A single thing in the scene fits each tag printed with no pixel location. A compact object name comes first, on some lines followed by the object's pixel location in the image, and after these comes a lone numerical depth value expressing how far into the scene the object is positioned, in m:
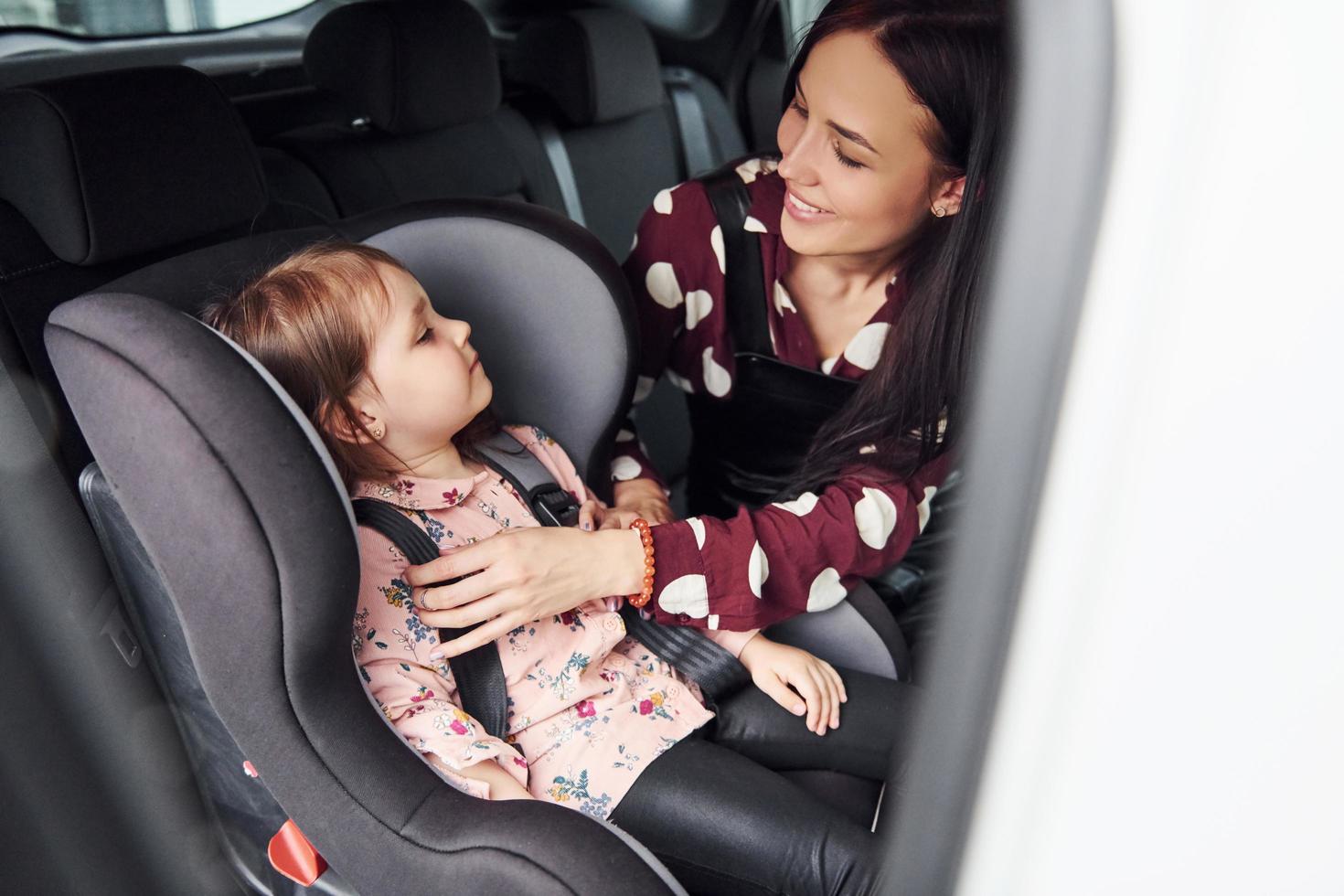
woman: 1.02
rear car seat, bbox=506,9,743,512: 2.18
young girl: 0.90
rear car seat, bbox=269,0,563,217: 1.65
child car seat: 0.70
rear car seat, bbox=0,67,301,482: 0.99
